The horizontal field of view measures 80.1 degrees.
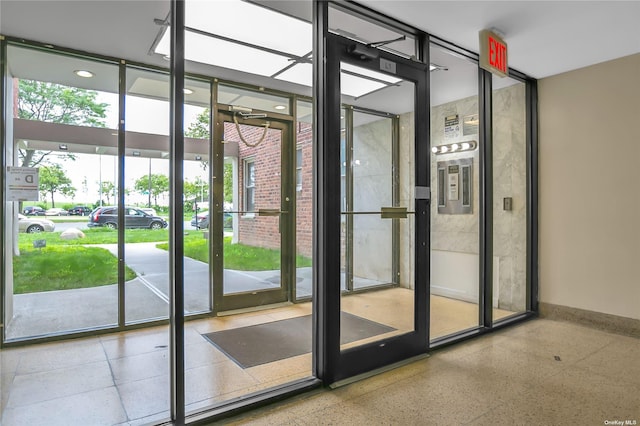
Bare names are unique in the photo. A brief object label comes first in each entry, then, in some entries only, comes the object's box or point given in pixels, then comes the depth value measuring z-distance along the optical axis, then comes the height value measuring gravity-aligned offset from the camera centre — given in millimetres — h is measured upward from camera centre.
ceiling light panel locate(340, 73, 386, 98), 3115 +1160
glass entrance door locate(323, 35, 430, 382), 2656 +42
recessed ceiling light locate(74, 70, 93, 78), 3355 +1272
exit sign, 3105 +1350
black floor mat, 3119 -1160
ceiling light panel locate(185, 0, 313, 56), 2697 +1478
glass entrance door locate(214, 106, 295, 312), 4355 +52
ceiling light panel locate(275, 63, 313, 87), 3853 +1520
